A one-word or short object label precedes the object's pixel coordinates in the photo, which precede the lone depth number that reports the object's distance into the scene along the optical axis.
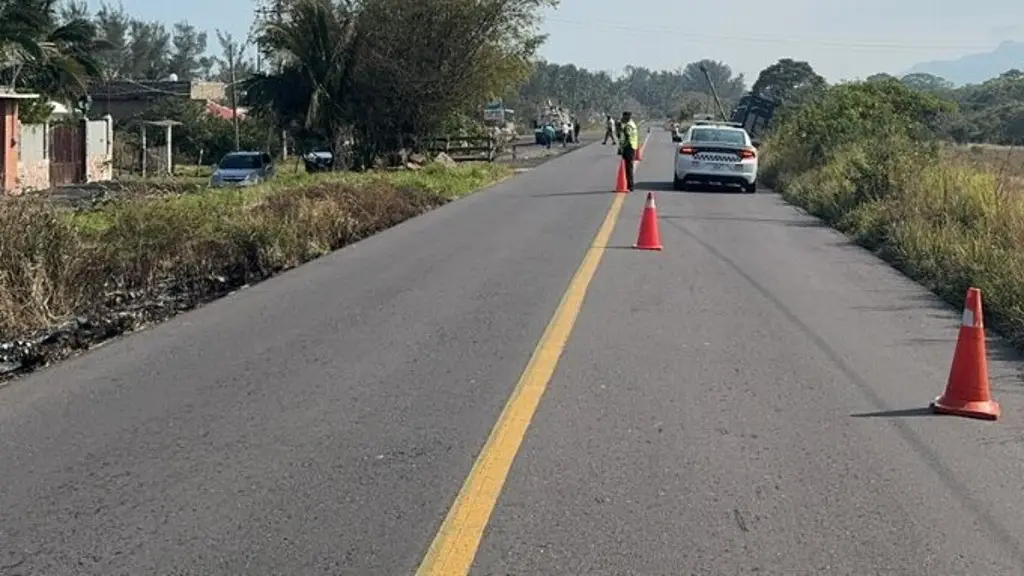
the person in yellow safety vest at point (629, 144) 28.11
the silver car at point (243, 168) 36.38
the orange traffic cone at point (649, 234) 17.05
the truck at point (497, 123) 62.20
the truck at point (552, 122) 72.13
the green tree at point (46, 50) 38.84
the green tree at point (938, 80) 73.88
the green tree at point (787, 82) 52.32
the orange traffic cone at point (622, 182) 28.70
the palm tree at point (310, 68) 37.62
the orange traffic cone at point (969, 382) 7.95
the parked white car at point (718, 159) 28.86
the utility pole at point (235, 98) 49.41
